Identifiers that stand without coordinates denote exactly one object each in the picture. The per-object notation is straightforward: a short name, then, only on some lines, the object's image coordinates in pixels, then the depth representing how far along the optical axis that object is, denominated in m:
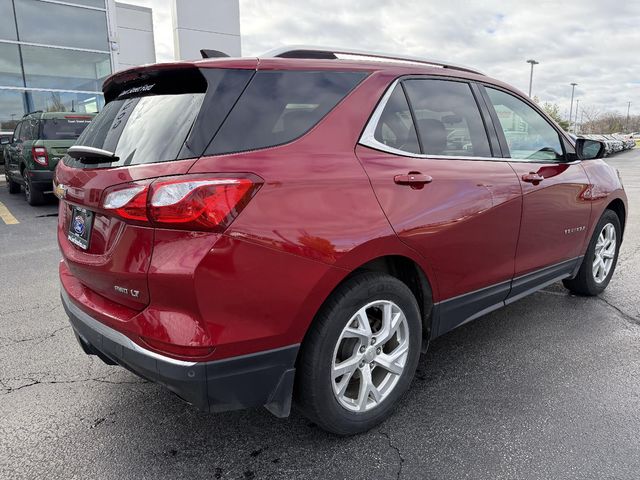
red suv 1.89
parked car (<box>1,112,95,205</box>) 9.23
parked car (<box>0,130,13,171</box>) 11.34
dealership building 16.47
